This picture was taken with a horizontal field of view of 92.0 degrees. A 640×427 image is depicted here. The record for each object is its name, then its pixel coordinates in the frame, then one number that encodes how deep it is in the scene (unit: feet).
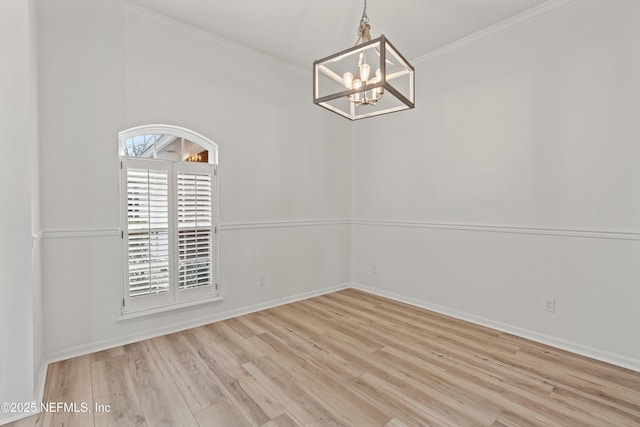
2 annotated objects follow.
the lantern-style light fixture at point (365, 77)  5.83
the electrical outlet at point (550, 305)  9.82
